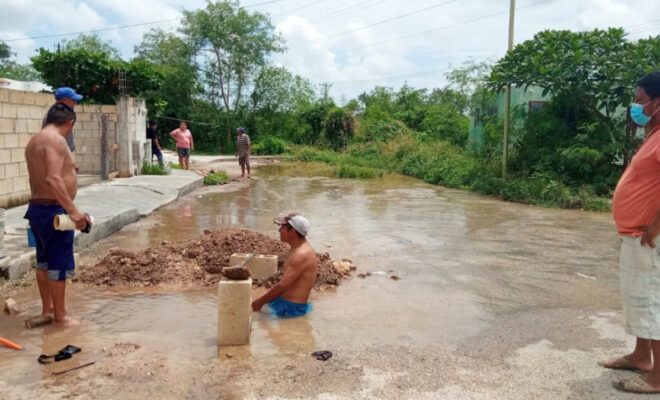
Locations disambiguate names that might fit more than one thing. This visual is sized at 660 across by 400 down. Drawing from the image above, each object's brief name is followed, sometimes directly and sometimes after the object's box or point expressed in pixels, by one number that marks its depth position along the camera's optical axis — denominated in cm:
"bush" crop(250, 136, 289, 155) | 3481
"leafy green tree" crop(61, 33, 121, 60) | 5228
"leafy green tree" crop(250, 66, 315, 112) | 3866
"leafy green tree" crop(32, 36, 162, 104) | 1770
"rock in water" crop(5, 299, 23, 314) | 514
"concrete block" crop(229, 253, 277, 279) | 638
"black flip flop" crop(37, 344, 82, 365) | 410
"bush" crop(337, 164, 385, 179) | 2103
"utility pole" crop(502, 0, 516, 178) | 1706
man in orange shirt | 367
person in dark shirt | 1806
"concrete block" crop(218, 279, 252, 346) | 442
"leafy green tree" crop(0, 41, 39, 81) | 5438
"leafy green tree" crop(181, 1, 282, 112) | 3766
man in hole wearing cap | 510
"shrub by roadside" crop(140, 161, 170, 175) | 1641
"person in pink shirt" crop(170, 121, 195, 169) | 1862
